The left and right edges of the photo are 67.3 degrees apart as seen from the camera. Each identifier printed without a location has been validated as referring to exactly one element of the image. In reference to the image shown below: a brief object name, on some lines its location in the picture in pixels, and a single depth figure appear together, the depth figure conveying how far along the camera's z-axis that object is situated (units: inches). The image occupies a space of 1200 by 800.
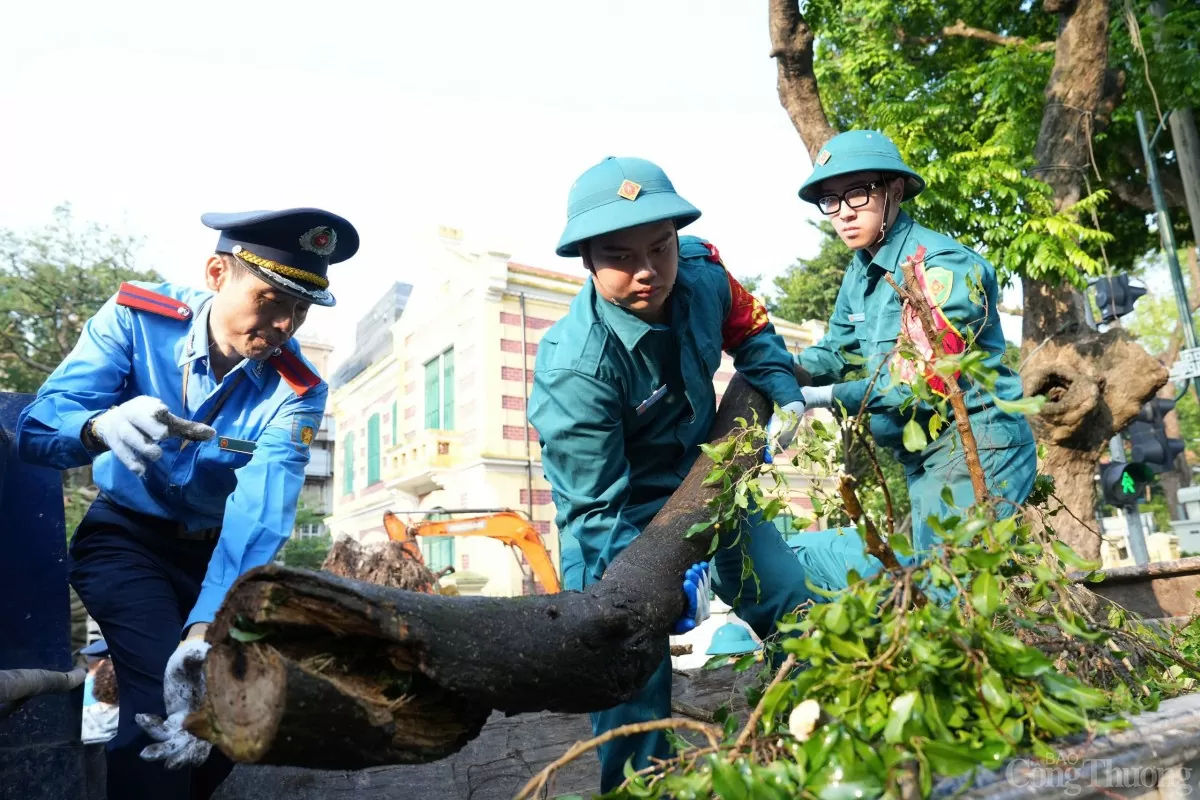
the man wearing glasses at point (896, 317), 119.4
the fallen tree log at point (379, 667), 57.5
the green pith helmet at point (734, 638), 200.8
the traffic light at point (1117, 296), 339.9
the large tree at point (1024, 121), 273.0
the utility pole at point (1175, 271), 371.2
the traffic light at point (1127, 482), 352.5
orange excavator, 507.5
